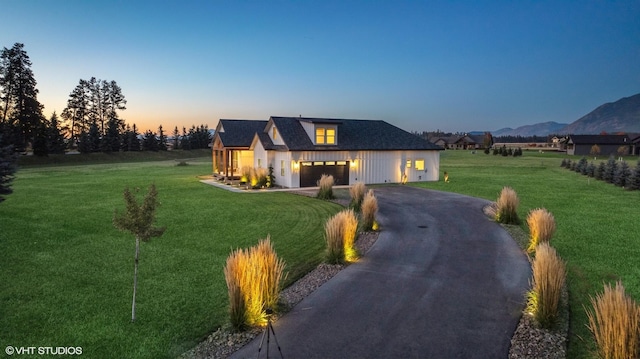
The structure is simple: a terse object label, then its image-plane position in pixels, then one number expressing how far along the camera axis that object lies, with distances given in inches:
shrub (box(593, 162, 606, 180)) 1338.5
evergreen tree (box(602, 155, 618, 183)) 1269.7
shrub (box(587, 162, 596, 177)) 1434.5
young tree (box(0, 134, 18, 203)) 558.6
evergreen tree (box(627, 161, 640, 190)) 1063.6
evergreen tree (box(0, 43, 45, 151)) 2207.2
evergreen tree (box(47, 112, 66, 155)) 2397.9
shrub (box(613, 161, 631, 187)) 1138.5
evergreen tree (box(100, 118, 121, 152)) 2672.2
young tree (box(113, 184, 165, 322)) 297.0
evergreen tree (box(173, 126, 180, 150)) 3641.7
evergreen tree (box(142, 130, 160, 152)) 3053.6
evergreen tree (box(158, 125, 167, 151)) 3189.7
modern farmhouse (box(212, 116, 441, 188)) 1127.6
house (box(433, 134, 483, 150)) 4719.5
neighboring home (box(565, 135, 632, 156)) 2955.2
